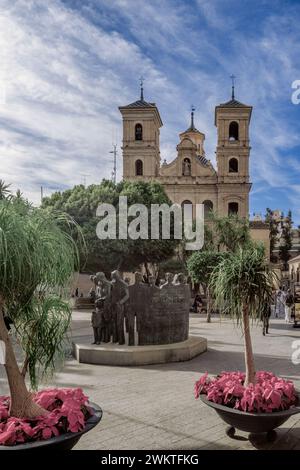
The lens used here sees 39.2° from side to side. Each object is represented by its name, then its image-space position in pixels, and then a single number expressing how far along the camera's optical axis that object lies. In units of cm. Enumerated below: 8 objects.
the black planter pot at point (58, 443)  372
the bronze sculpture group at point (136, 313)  1109
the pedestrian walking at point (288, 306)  2028
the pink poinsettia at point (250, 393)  491
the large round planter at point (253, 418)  480
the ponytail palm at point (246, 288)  543
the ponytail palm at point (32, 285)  366
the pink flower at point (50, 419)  387
